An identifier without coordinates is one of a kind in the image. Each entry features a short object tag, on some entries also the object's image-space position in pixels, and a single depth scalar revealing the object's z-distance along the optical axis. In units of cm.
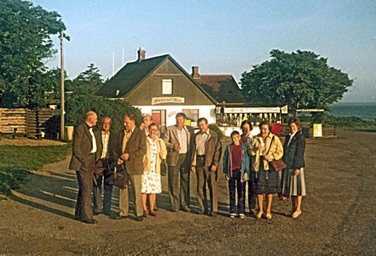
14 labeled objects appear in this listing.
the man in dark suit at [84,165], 852
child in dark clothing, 897
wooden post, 2782
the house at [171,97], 3488
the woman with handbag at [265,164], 891
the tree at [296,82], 4125
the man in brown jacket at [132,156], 871
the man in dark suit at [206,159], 917
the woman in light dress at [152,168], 906
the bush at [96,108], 2623
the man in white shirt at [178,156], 933
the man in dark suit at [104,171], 898
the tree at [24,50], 2675
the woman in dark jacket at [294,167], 893
